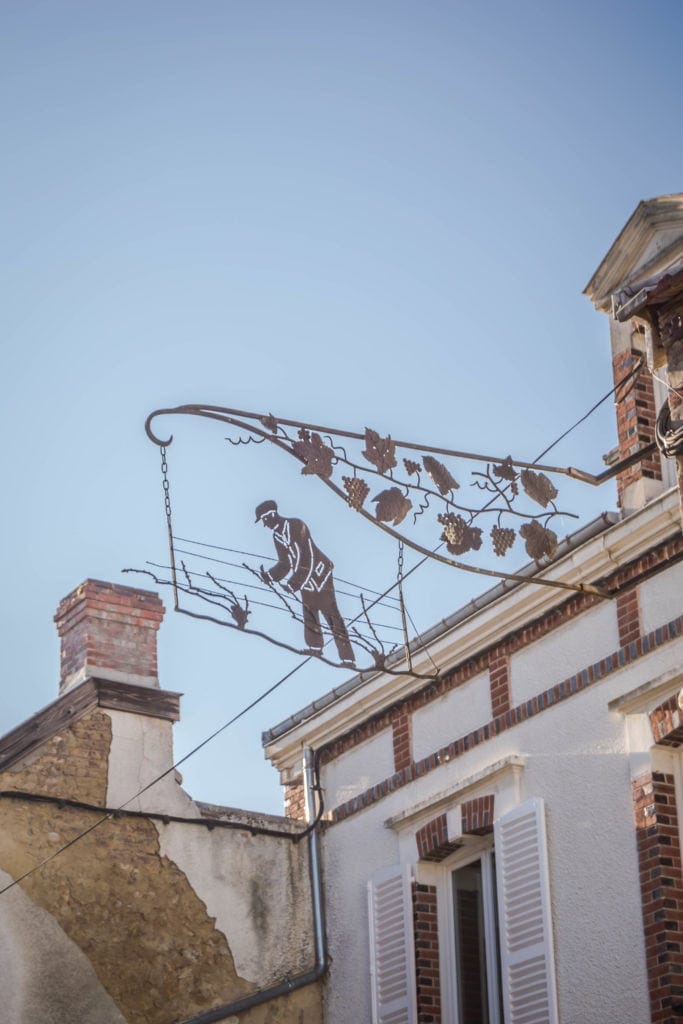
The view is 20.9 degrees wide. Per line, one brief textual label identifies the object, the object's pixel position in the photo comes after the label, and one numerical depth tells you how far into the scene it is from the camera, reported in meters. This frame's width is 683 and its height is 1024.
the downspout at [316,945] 15.45
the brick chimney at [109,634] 16.50
